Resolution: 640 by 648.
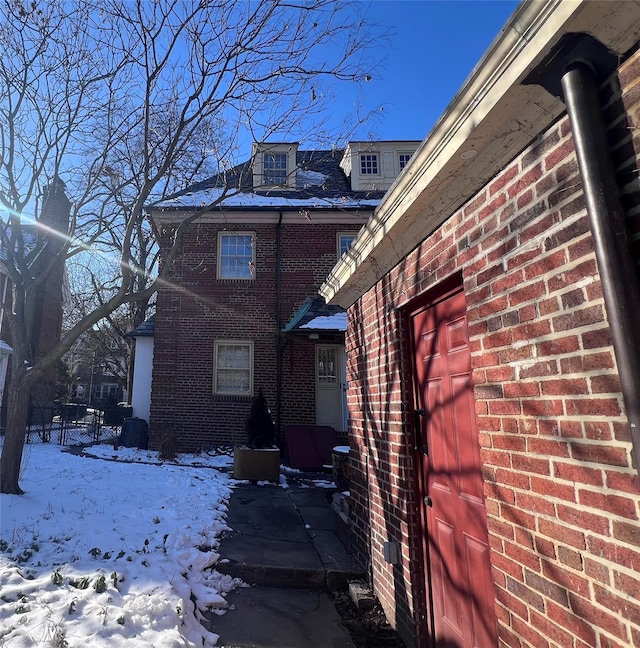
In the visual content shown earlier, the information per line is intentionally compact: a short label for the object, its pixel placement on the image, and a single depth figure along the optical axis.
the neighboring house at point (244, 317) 11.32
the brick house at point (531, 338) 1.36
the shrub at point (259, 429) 8.52
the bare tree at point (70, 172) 5.57
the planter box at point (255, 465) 8.12
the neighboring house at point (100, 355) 23.14
